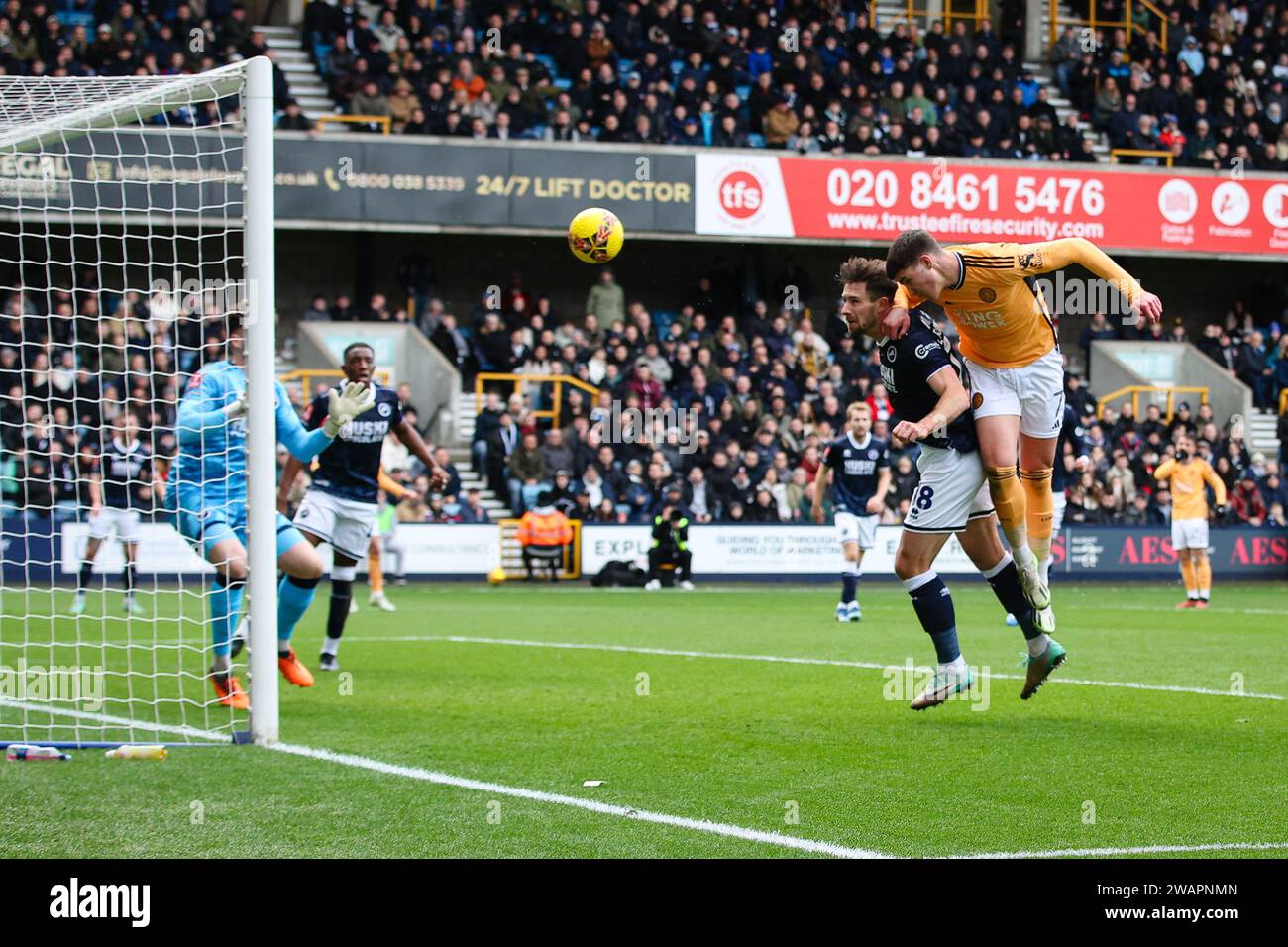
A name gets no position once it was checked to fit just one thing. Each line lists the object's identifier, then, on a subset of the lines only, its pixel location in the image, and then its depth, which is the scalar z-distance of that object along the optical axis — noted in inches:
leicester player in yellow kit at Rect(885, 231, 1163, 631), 306.0
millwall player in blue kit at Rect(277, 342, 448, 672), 438.9
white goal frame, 310.5
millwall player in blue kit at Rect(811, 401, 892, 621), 673.6
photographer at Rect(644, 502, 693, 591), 945.5
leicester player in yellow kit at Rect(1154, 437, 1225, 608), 800.3
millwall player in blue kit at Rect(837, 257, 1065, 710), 317.1
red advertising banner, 1135.0
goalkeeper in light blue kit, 361.4
